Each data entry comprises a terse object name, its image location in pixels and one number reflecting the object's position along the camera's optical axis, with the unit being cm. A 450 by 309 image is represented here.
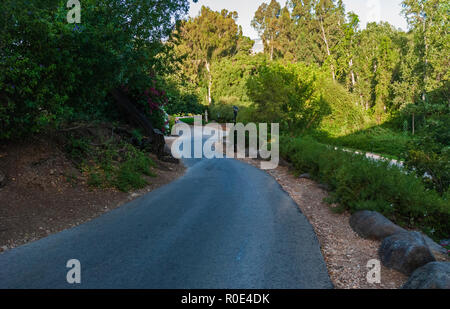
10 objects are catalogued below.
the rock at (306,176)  1208
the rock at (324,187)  981
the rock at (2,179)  680
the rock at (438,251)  512
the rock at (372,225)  583
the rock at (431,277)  357
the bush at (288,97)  2064
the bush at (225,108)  4960
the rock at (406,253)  459
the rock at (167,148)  2012
